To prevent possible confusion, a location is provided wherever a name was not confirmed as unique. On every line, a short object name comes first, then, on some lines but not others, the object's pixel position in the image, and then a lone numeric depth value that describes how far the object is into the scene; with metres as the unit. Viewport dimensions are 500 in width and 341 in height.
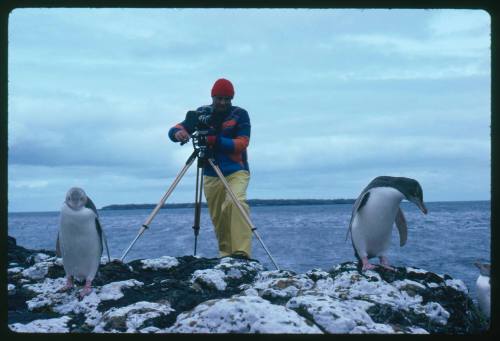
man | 6.30
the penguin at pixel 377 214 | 5.15
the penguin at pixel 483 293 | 4.11
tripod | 6.02
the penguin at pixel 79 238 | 5.00
